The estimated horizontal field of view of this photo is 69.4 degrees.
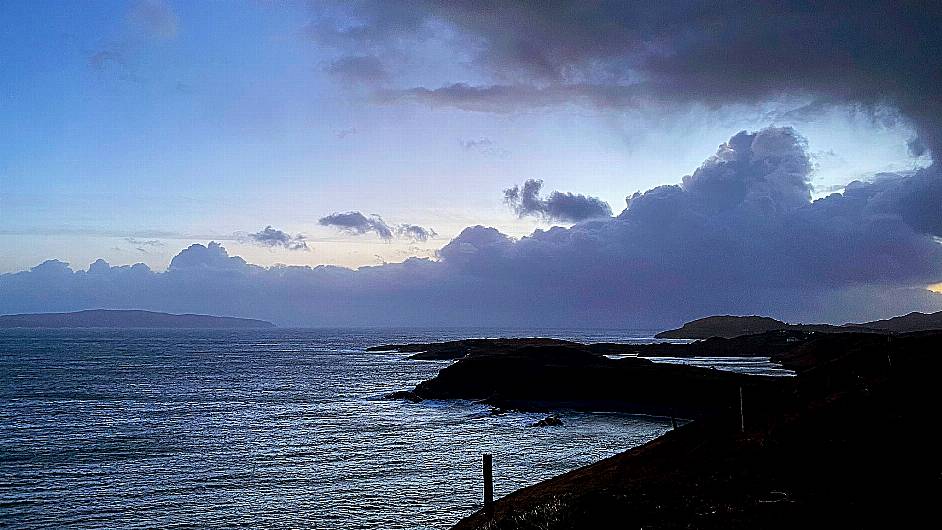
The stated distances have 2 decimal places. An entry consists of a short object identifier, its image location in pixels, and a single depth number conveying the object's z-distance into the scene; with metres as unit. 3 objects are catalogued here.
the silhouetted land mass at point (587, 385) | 70.38
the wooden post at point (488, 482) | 21.86
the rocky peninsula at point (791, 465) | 15.16
